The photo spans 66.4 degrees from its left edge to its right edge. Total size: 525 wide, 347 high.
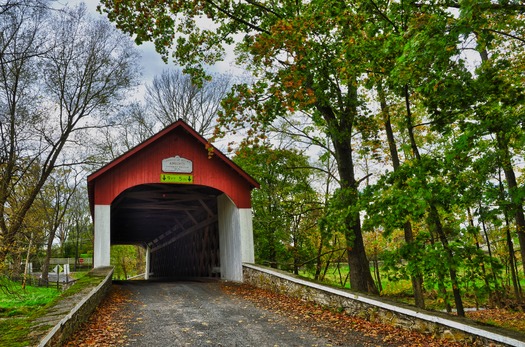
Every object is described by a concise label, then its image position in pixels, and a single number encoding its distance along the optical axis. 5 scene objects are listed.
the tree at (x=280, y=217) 17.22
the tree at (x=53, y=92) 14.24
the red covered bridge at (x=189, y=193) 12.05
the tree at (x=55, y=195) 27.44
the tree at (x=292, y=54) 7.84
